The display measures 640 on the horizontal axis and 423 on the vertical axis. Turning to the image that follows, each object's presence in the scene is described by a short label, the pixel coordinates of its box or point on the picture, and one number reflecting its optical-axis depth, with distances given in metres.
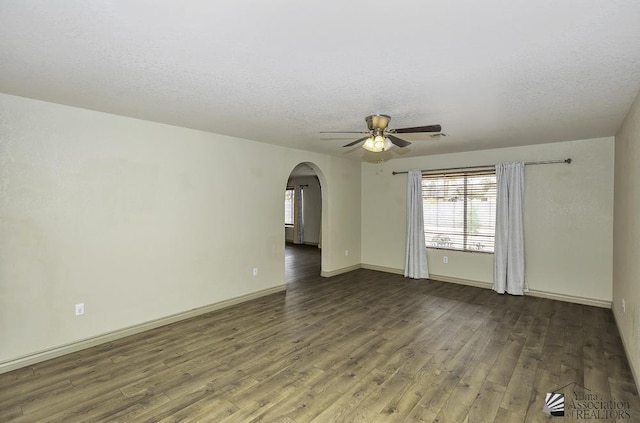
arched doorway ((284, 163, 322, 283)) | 10.91
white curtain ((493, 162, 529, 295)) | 5.17
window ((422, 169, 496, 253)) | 5.64
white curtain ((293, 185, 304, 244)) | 11.41
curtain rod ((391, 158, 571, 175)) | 4.82
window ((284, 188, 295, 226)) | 11.74
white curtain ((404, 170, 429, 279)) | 6.27
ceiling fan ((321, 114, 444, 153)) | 3.12
